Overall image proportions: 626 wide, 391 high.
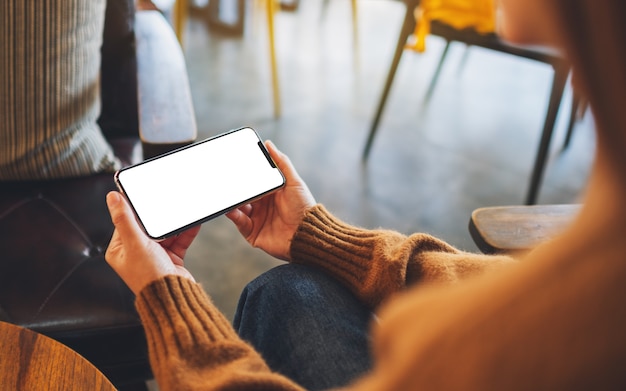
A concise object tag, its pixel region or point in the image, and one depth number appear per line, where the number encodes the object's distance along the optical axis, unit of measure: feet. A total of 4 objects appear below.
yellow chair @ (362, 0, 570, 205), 4.75
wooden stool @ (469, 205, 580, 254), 2.64
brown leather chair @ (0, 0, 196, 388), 2.72
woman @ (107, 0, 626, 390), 0.90
